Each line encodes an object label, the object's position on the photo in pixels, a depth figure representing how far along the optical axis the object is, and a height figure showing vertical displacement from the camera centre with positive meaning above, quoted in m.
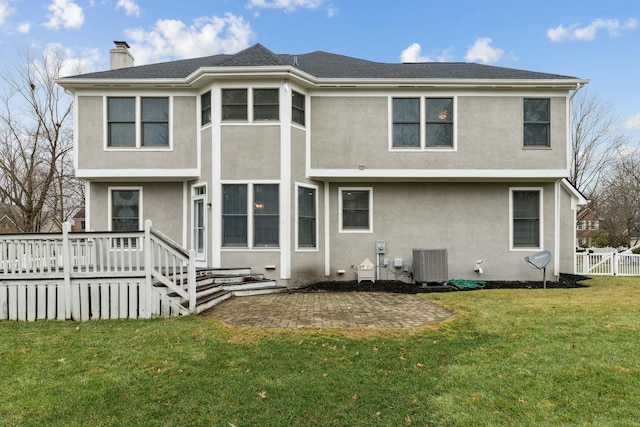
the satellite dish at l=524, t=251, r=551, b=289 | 10.23 -1.26
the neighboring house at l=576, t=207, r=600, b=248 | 38.97 -1.84
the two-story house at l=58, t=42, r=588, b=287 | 9.89 +1.46
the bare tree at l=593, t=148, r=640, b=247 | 28.45 +1.38
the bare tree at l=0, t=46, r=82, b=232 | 21.16 +5.15
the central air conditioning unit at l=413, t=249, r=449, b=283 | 10.40 -1.46
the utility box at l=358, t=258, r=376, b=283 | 10.71 -1.70
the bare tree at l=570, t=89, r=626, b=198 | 25.12 +5.34
